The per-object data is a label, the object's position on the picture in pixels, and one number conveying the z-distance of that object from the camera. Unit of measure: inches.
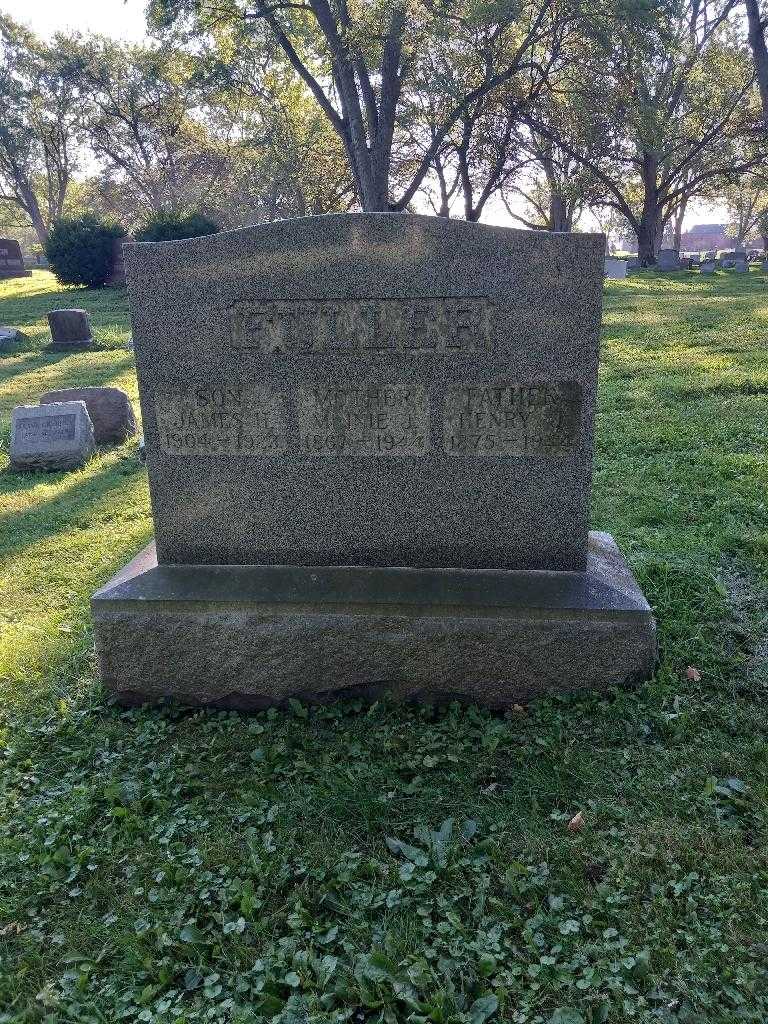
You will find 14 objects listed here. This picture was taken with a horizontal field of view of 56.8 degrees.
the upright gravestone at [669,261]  1104.1
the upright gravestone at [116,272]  881.8
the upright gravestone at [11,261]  1250.0
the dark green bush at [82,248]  858.8
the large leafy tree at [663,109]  697.0
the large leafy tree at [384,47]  594.9
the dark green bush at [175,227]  840.9
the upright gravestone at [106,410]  289.0
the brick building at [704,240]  4436.5
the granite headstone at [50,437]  258.7
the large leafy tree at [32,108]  1357.0
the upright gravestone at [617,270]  877.8
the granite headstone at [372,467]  106.0
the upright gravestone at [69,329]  531.2
